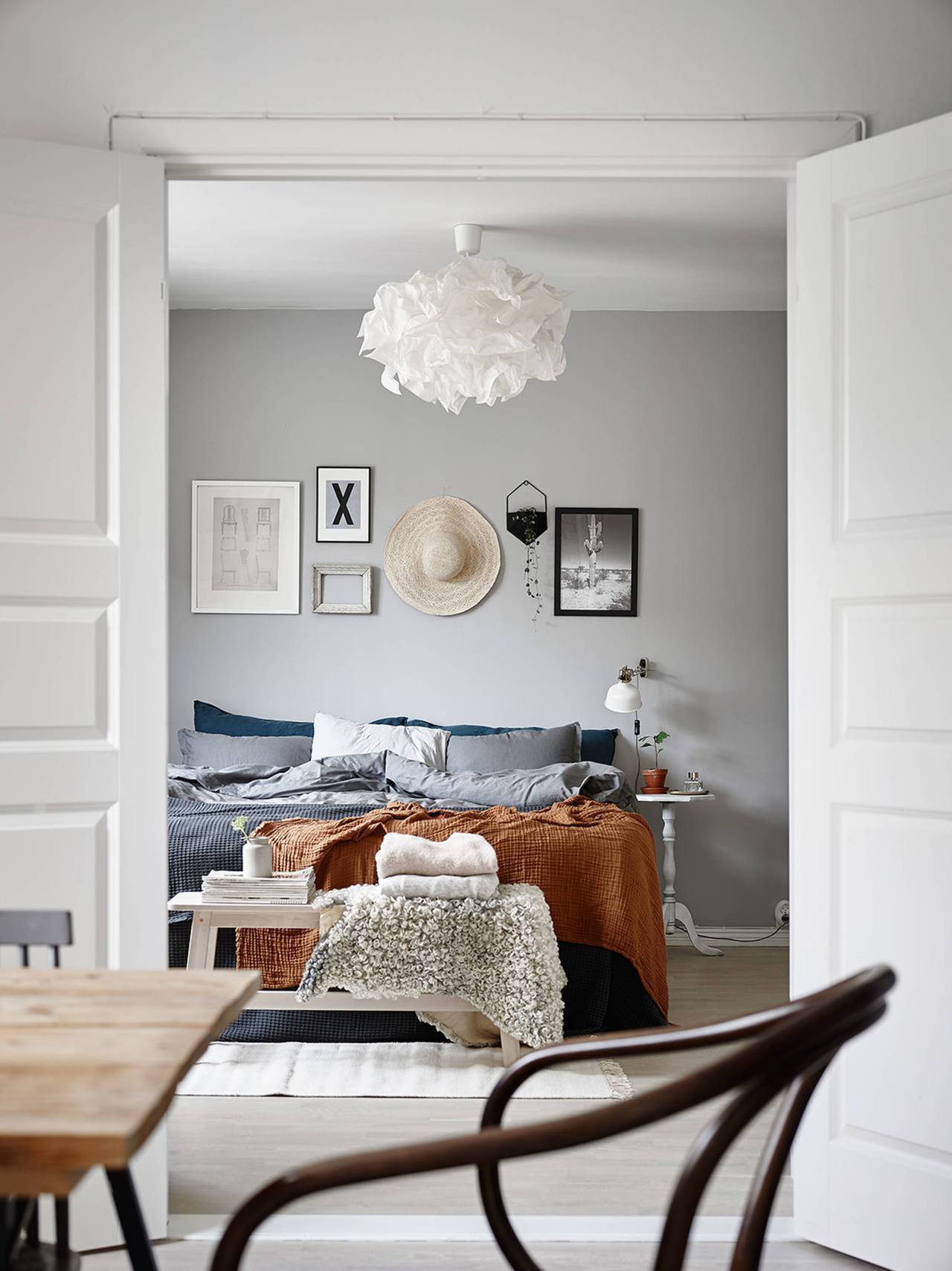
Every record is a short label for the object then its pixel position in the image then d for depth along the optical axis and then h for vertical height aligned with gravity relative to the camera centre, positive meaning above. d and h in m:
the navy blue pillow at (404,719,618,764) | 5.55 -0.50
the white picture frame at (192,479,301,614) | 5.82 +0.42
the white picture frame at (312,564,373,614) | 5.81 +0.23
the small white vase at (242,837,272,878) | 3.63 -0.70
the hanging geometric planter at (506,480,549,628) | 5.77 +0.57
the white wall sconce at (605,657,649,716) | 5.44 -0.30
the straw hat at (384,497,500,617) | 5.79 +0.38
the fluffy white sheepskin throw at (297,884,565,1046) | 3.49 -0.97
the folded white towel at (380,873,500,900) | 3.54 -0.76
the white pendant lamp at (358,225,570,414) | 3.53 +0.94
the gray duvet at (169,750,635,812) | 4.72 -0.63
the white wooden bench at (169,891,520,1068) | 3.54 -0.93
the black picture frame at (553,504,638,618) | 5.75 +0.37
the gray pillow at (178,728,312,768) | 5.36 -0.54
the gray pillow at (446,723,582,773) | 5.25 -0.53
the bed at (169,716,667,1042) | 3.74 -0.82
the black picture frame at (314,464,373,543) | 5.82 +0.63
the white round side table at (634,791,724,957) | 5.25 -1.14
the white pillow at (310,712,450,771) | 5.31 -0.49
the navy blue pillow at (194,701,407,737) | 5.62 -0.44
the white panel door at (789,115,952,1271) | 2.27 -0.07
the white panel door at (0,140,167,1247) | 2.34 +0.15
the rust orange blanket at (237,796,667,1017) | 3.75 -0.78
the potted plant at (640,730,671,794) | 5.37 -0.68
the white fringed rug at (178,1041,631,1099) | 3.35 -1.31
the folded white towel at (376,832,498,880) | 3.58 -0.69
